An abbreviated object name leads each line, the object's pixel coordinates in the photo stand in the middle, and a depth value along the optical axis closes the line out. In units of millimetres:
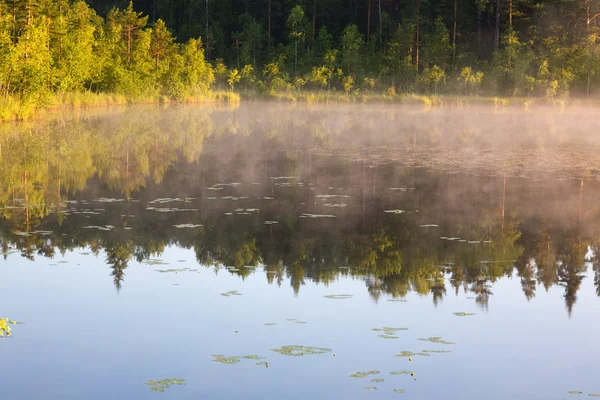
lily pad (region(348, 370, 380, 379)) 15025
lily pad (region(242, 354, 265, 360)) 15816
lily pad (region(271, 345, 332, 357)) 16107
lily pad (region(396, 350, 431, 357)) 16121
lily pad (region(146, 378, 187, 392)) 14317
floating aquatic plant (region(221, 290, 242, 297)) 20450
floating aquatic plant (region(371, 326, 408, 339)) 17245
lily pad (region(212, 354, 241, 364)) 15594
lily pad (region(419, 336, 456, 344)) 17009
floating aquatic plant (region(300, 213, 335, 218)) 31215
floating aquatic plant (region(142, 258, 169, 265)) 23793
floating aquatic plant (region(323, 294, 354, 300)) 20255
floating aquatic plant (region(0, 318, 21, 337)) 16396
